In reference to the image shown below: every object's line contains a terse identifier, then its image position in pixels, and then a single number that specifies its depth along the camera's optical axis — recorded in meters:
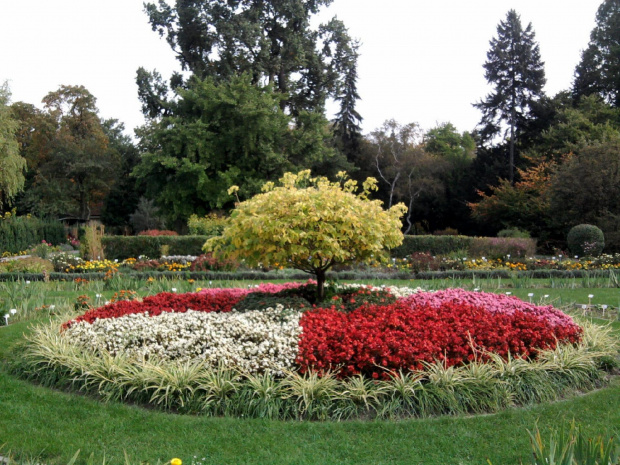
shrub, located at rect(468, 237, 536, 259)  17.03
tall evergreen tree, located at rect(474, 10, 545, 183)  29.55
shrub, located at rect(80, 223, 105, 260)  17.24
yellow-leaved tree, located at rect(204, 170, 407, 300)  6.16
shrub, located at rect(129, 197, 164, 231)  32.47
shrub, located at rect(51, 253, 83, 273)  14.82
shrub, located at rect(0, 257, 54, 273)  14.47
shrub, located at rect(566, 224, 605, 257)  17.59
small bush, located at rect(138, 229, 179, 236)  20.41
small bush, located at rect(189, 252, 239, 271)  14.48
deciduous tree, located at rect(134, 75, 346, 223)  26.02
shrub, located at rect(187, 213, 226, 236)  20.20
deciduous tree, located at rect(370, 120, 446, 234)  31.62
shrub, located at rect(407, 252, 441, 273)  14.92
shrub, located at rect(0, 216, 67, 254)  23.94
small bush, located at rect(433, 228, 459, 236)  28.37
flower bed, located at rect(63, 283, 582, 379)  5.00
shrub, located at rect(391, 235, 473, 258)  19.28
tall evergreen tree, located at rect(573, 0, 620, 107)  31.30
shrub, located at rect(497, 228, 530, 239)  20.91
